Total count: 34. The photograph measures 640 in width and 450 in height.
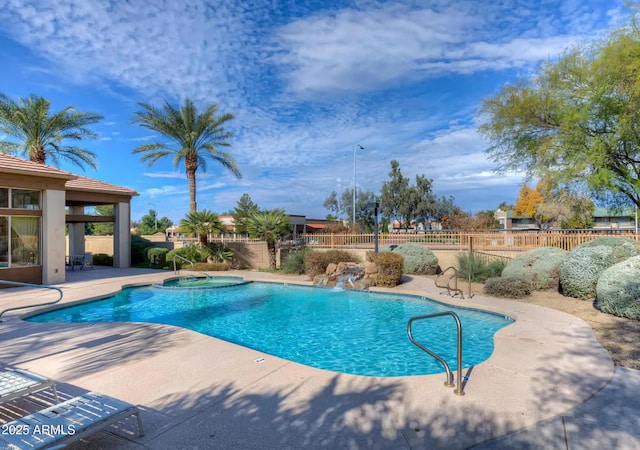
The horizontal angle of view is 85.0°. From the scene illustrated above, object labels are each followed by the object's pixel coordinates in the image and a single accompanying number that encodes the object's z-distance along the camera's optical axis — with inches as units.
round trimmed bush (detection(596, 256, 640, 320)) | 290.0
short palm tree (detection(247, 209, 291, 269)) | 711.1
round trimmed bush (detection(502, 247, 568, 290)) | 434.0
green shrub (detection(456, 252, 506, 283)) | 512.9
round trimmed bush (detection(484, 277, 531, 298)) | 402.9
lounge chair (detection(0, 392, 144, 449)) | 99.4
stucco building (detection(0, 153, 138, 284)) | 497.5
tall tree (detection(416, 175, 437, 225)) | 1726.1
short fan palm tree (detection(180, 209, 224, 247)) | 735.1
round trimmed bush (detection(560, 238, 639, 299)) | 373.4
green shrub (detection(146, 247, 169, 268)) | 770.8
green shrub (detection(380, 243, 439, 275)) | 623.5
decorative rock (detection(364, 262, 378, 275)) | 525.0
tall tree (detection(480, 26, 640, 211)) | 537.3
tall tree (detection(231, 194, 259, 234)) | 948.0
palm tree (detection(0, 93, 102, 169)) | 740.6
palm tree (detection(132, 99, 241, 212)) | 854.5
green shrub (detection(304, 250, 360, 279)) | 600.7
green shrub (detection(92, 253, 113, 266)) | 848.1
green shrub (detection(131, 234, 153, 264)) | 868.0
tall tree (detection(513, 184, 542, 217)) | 2082.9
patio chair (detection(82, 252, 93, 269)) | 737.6
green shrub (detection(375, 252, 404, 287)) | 511.5
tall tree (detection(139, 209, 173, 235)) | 2164.9
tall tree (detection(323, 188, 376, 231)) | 1805.5
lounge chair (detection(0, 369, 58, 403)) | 129.1
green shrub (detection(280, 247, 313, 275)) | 674.2
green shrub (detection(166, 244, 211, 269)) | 733.3
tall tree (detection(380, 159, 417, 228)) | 1718.8
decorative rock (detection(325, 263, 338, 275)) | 577.9
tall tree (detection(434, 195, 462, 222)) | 1784.2
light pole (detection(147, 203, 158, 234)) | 2149.9
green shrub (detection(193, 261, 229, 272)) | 706.2
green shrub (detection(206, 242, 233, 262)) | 761.0
